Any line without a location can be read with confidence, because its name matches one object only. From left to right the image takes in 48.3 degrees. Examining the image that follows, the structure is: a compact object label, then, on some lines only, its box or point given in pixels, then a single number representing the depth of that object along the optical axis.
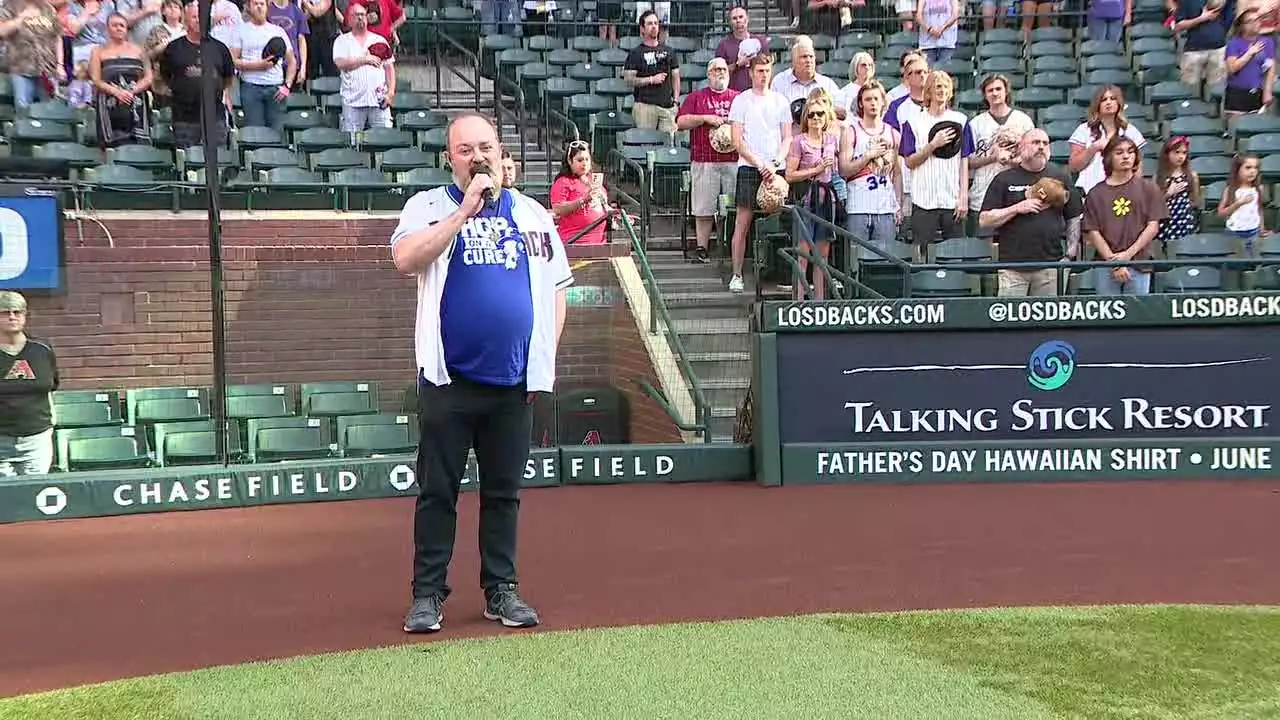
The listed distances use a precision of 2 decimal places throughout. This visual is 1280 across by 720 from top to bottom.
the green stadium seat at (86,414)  8.36
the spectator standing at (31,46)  12.50
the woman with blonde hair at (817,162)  10.77
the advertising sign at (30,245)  8.34
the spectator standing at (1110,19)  17.20
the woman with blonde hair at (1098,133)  12.05
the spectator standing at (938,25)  15.70
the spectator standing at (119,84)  12.48
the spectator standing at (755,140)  11.11
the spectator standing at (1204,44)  15.62
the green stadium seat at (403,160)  13.24
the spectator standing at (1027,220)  10.41
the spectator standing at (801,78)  12.20
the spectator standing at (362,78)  13.67
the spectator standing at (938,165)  11.21
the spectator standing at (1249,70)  14.85
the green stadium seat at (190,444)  8.75
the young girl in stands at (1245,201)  11.95
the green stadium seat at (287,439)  8.97
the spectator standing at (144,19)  12.96
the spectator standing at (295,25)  13.69
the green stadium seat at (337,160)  13.05
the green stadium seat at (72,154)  11.99
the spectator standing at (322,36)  14.49
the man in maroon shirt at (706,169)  11.85
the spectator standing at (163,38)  12.54
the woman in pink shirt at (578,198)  10.39
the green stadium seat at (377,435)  9.09
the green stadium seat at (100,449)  8.48
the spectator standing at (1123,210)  10.53
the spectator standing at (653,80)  14.45
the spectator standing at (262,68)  13.19
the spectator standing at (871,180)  10.88
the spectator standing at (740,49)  13.59
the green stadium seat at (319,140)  13.46
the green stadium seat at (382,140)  13.57
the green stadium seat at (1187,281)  10.54
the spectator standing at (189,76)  12.26
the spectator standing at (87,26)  12.96
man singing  5.27
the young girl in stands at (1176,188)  11.40
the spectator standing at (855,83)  11.79
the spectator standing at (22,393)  8.20
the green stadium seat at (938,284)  10.20
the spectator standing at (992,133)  11.61
